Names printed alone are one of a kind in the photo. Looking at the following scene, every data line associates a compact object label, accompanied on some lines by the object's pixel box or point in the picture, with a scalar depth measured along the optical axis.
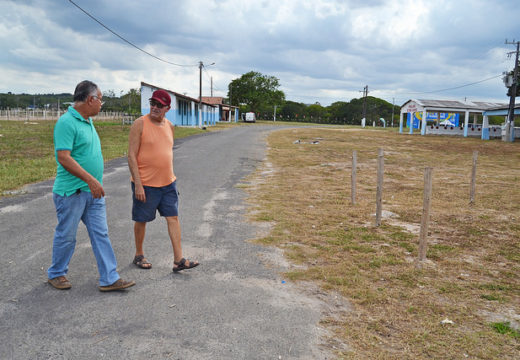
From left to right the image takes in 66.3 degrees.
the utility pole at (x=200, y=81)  40.39
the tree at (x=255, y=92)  92.81
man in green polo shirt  3.47
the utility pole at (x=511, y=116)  35.81
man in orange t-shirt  3.99
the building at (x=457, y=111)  41.38
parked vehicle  72.25
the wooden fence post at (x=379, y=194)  6.66
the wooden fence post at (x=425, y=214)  4.99
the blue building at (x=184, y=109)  39.72
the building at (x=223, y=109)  73.94
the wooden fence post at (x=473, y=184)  9.02
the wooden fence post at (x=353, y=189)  8.38
